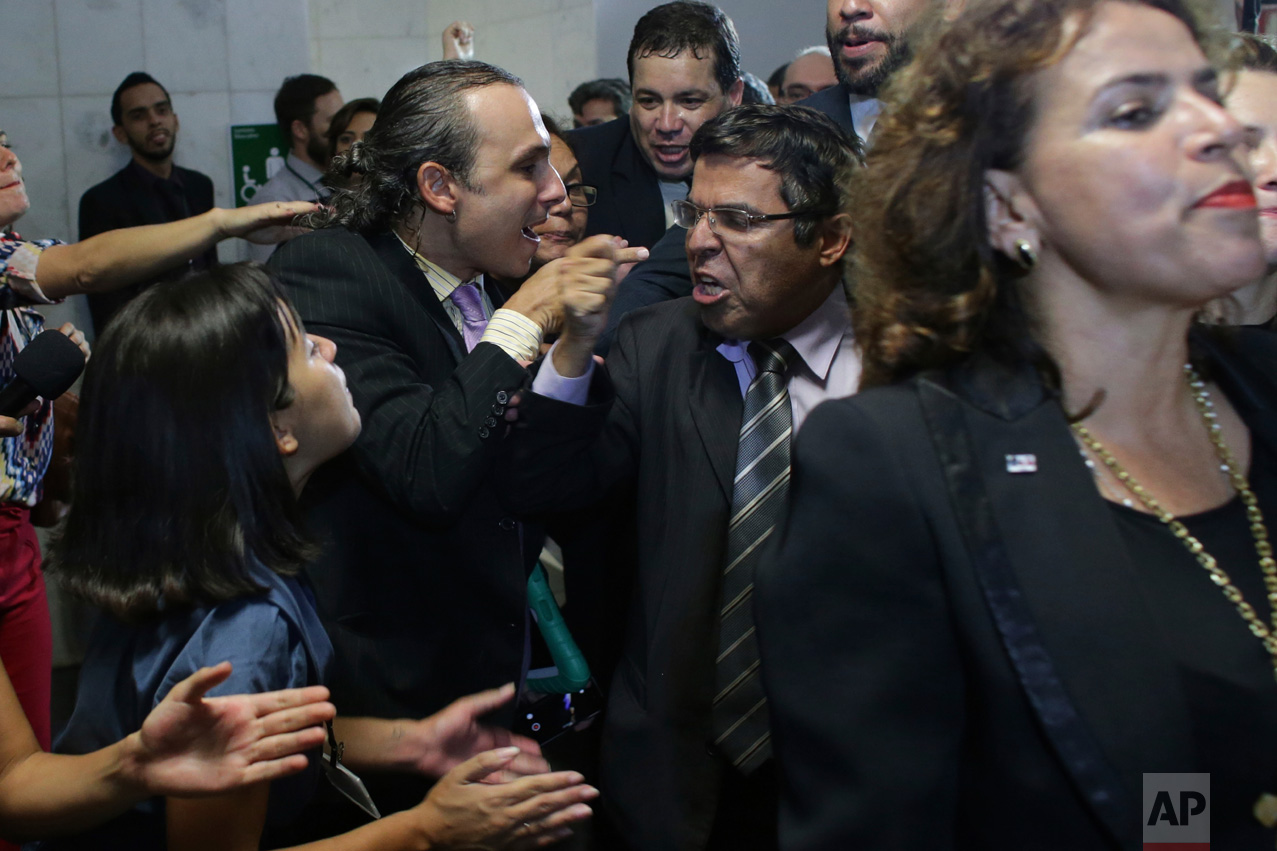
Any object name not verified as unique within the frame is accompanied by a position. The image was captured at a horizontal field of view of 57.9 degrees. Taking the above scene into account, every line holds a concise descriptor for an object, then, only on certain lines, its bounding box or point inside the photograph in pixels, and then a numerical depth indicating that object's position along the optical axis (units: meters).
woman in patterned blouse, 2.38
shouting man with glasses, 1.79
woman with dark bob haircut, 1.37
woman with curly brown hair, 0.99
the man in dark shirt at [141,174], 4.71
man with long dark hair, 1.86
